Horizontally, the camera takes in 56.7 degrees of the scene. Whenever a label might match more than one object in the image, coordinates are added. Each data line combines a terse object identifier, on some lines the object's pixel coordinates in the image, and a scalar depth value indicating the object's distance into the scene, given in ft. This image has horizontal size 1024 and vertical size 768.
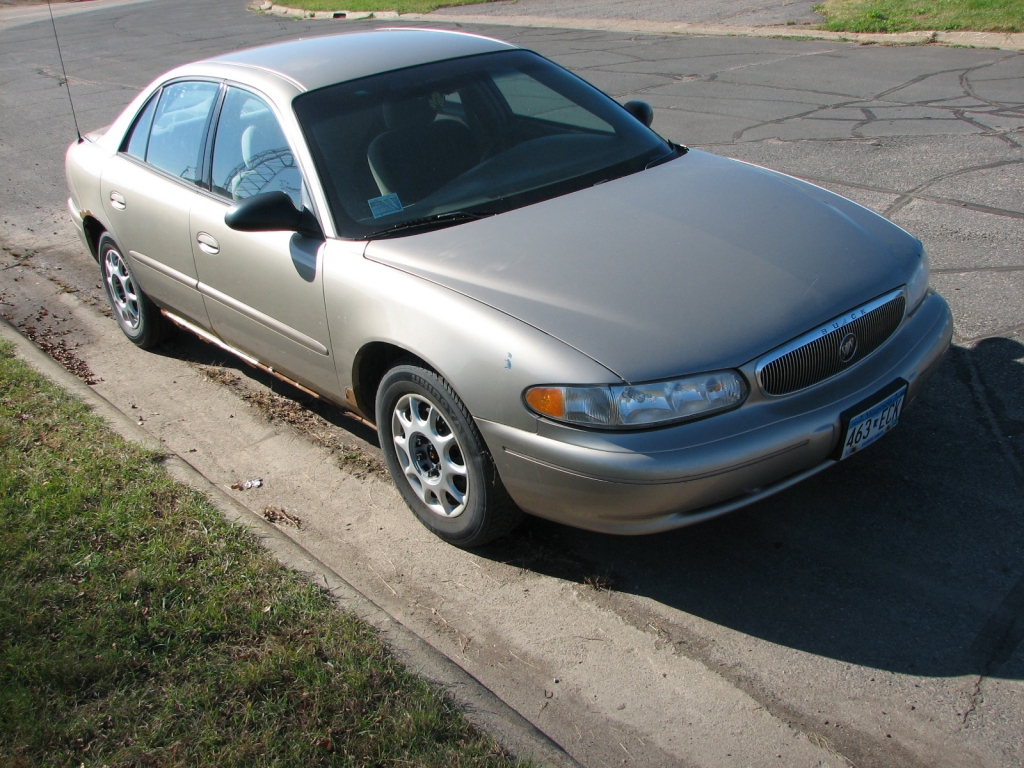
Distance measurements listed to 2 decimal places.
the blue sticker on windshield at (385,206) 12.10
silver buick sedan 9.54
